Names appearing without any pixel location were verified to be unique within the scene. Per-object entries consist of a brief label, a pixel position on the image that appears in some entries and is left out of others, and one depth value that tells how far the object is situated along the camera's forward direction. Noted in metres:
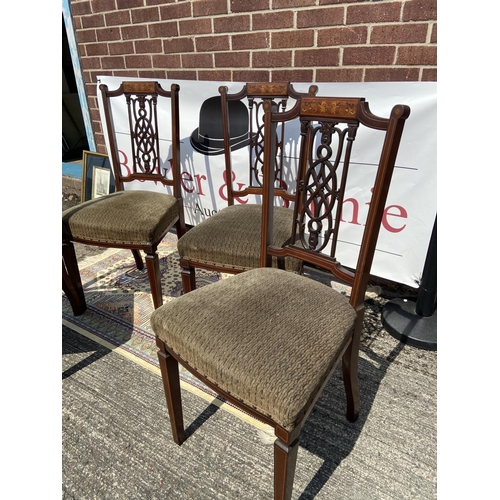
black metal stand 1.68
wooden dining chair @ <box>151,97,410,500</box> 0.86
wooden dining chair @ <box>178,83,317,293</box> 1.48
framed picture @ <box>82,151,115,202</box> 2.99
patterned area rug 1.70
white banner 1.64
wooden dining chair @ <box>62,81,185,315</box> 1.69
